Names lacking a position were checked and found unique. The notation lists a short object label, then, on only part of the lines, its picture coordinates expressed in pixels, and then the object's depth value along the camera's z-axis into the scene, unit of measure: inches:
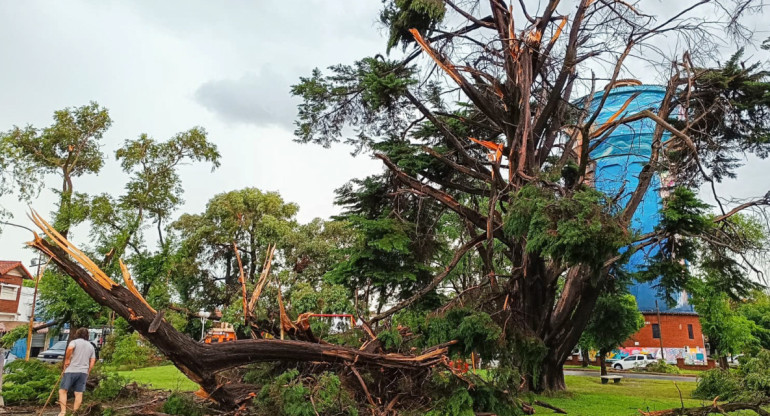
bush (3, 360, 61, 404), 337.4
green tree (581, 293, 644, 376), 608.4
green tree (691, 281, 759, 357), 1096.2
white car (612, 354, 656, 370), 1320.1
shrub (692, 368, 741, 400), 454.3
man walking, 285.3
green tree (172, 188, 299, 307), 1157.1
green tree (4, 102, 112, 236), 755.4
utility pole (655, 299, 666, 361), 1425.1
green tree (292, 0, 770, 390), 421.4
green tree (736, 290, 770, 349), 1553.9
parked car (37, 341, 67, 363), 1035.3
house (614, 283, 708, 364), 1475.1
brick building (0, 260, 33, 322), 1305.4
